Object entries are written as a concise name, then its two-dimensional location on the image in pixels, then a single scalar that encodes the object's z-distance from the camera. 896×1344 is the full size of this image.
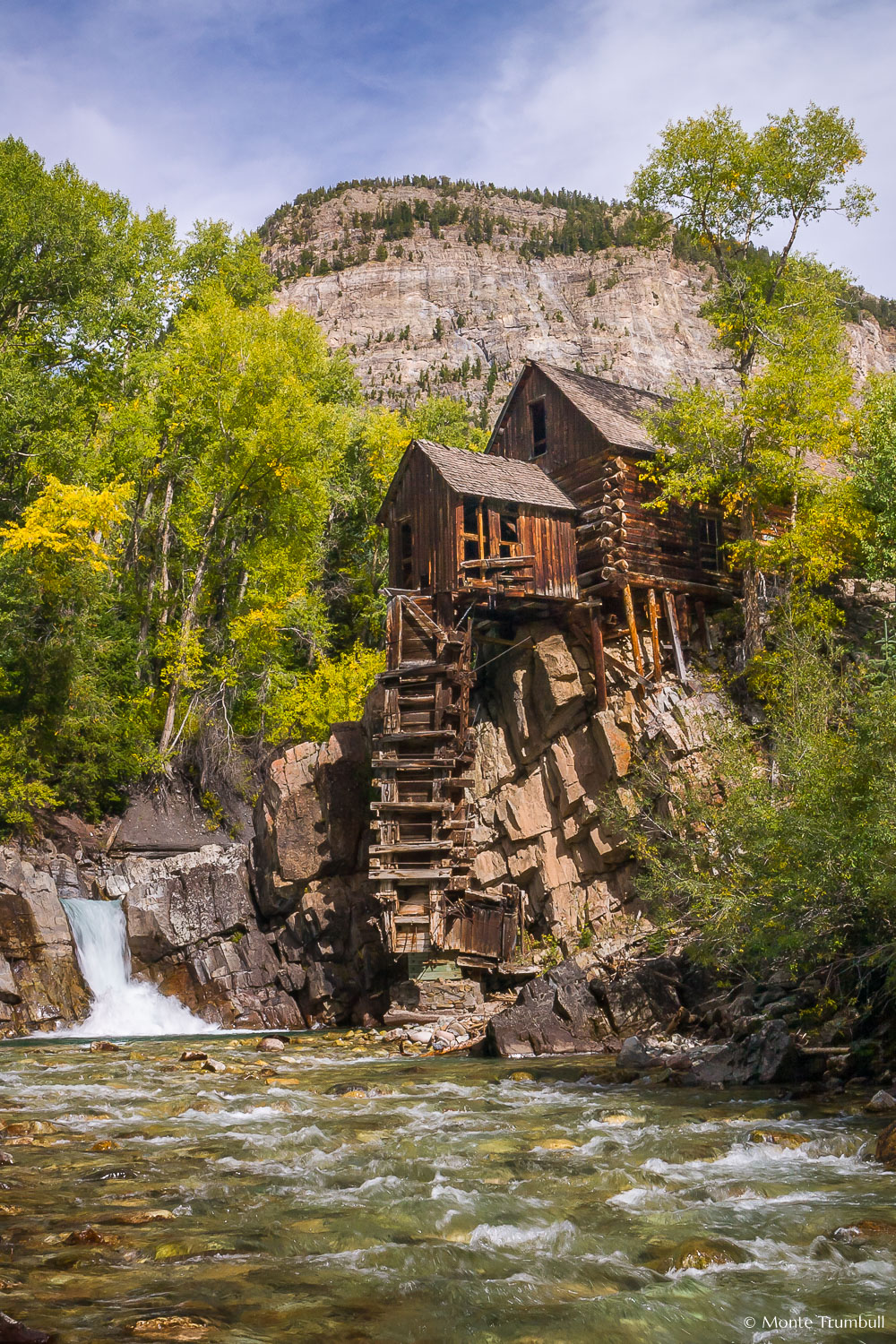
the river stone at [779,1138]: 9.90
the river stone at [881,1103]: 11.10
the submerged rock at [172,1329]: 5.27
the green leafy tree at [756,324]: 26.80
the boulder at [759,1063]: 13.48
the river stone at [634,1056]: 15.25
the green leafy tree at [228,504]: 34.62
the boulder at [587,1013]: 18.20
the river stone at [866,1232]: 7.02
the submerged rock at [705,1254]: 6.59
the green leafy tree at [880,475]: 25.22
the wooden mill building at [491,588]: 24.06
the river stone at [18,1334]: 5.00
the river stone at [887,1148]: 9.12
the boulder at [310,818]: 26.16
